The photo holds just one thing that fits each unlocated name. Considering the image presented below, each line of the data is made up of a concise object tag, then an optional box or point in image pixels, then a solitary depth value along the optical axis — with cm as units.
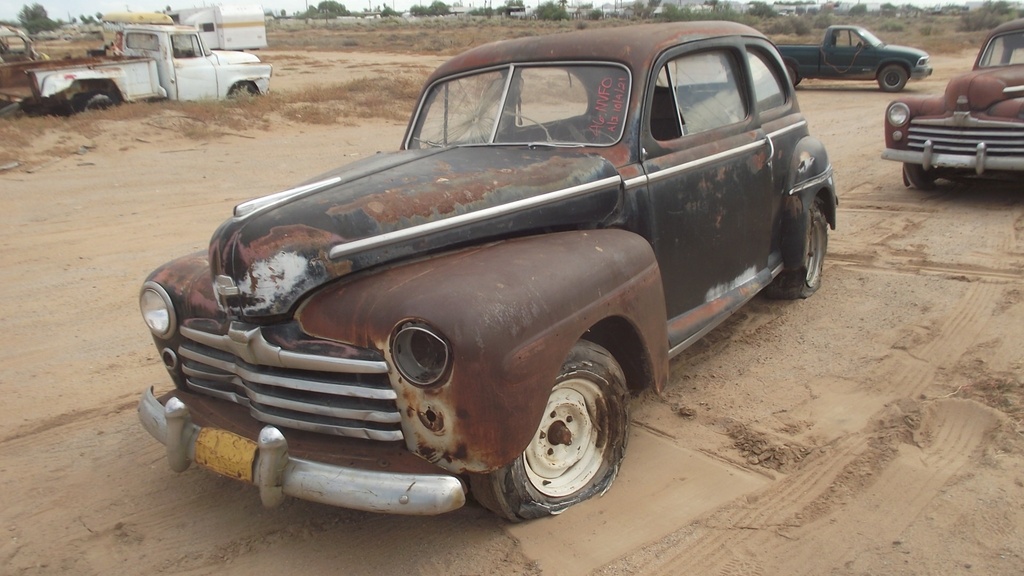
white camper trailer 3042
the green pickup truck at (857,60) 1853
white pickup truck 1335
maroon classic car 779
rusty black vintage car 274
